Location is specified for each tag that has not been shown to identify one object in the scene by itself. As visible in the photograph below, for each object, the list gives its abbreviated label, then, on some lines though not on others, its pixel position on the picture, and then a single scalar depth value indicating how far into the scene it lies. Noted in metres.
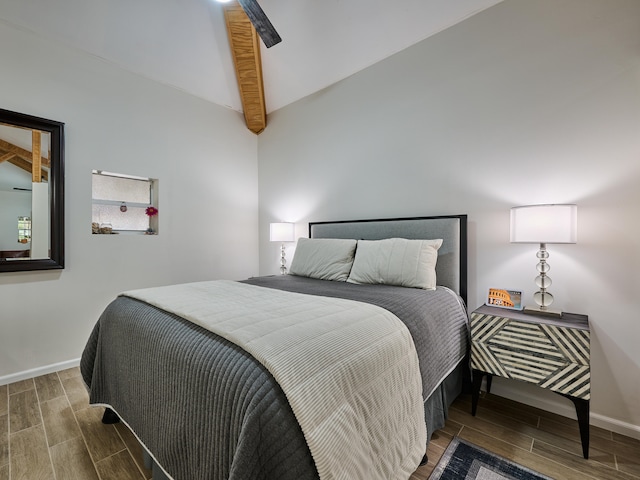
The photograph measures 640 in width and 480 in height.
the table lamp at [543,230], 1.59
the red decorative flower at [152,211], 3.08
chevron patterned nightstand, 1.44
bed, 0.76
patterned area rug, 1.31
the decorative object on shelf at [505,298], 1.86
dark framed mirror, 2.23
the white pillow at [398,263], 2.03
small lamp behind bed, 3.37
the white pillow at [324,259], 2.46
